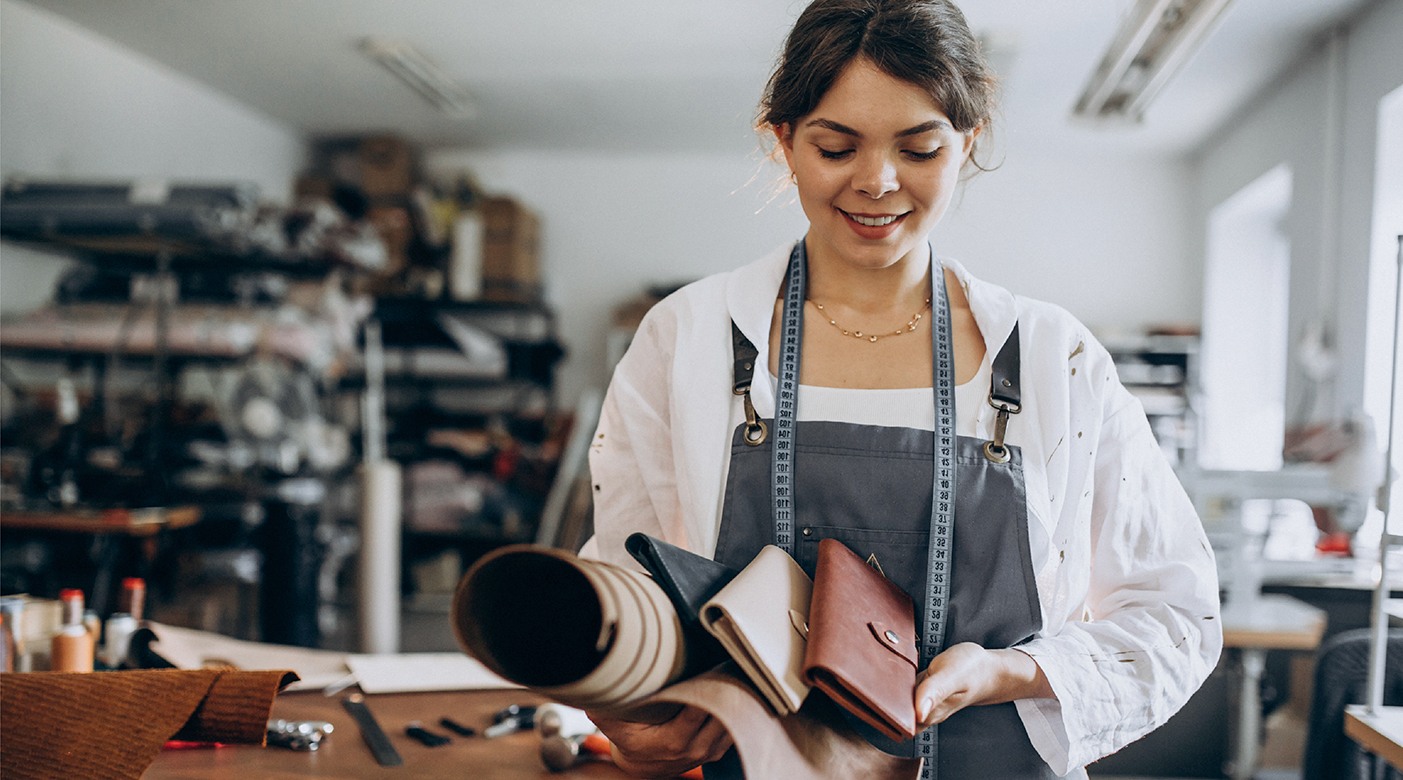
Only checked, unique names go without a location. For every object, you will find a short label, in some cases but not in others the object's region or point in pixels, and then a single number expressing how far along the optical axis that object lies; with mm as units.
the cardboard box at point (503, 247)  6066
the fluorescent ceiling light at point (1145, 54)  2910
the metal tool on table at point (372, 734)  1182
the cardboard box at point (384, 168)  6148
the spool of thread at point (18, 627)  1396
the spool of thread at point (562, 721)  1209
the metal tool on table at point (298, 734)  1210
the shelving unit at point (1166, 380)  5535
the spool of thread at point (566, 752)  1172
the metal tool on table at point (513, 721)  1294
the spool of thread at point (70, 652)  1383
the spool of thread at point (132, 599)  1583
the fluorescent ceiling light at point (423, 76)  4578
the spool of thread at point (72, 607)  1467
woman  900
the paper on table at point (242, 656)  1461
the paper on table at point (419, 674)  1477
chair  1750
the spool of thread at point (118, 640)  1462
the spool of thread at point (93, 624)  1507
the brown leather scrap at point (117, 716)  974
